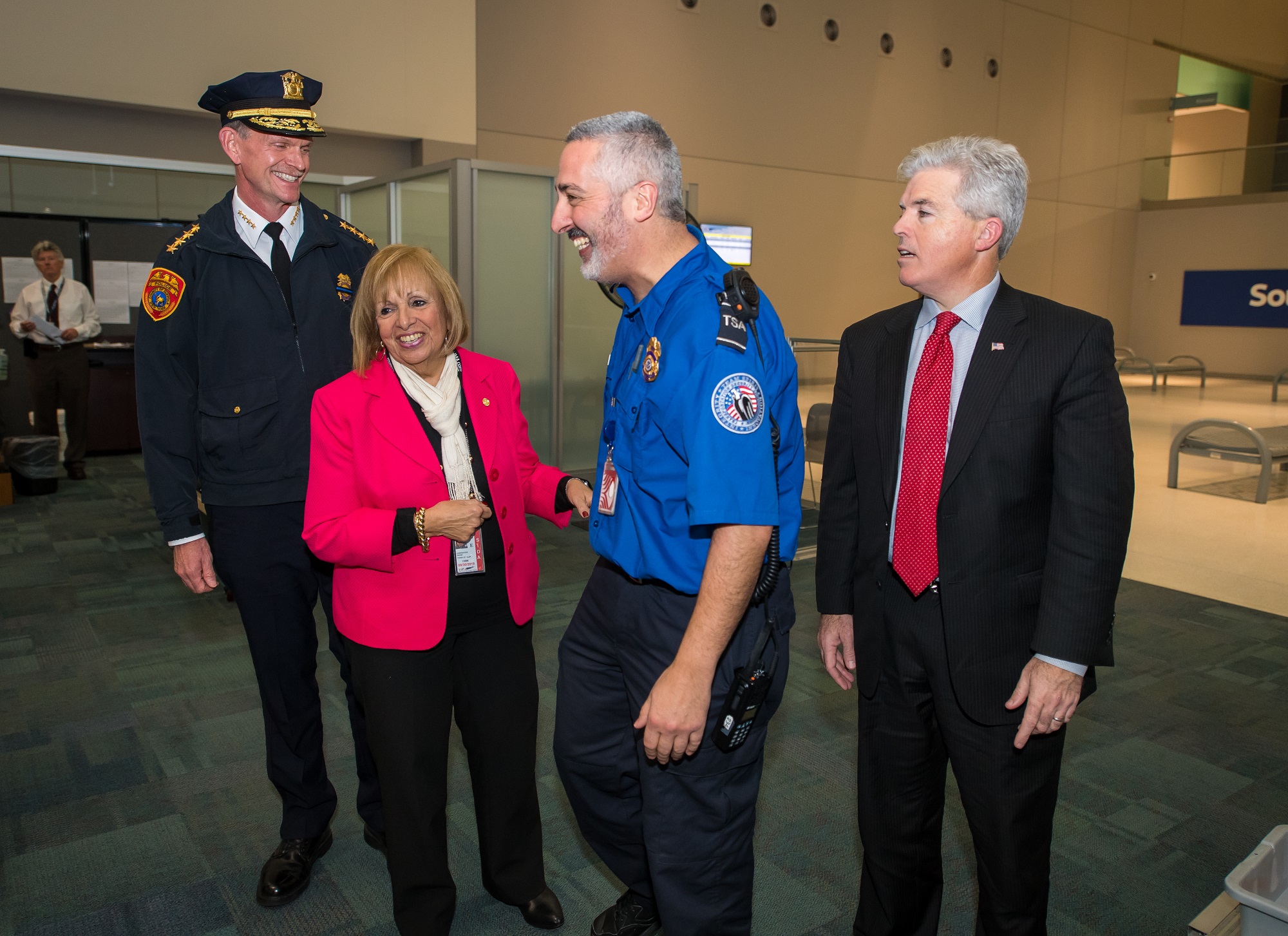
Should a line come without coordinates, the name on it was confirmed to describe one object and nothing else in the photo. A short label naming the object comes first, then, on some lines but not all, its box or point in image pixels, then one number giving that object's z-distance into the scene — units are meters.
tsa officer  1.39
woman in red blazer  1.79
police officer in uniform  2.00
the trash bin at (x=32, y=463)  6.51
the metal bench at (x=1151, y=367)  14.82
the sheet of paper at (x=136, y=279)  8.37
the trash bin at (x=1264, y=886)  1.59
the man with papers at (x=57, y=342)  7.04
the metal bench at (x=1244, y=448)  6.89
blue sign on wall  16.28
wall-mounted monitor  12.33
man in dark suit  1.49
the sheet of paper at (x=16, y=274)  7.89
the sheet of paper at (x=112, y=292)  8.24
